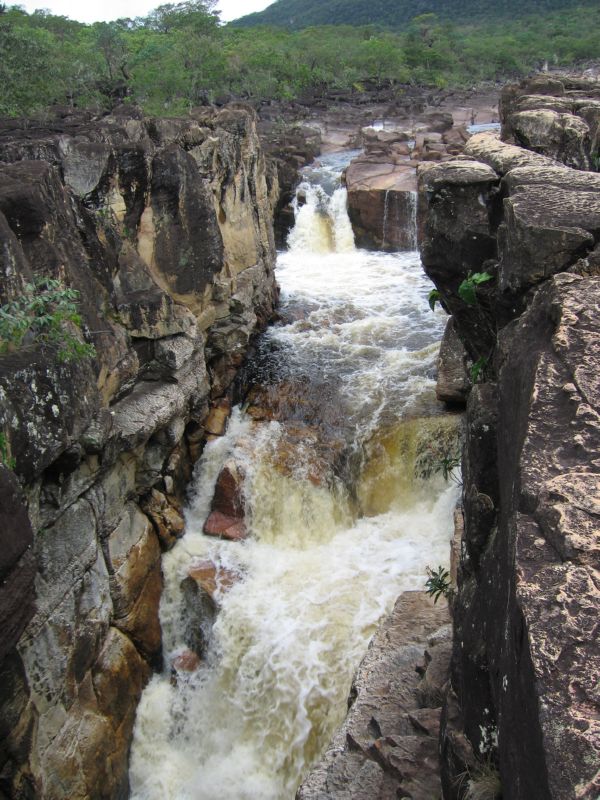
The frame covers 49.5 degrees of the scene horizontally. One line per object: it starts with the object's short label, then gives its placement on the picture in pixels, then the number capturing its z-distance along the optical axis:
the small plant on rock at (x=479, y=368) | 5.40
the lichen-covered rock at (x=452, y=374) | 11.45
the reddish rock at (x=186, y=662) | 8.82
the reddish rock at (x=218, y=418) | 11.95
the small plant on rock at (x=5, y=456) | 5.46
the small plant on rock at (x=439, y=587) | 6.62
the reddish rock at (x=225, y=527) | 10.16
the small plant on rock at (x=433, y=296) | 6.56
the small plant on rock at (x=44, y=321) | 6.03
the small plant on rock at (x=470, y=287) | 5.28
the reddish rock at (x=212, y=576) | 9.30
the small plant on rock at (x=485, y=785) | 3.23
